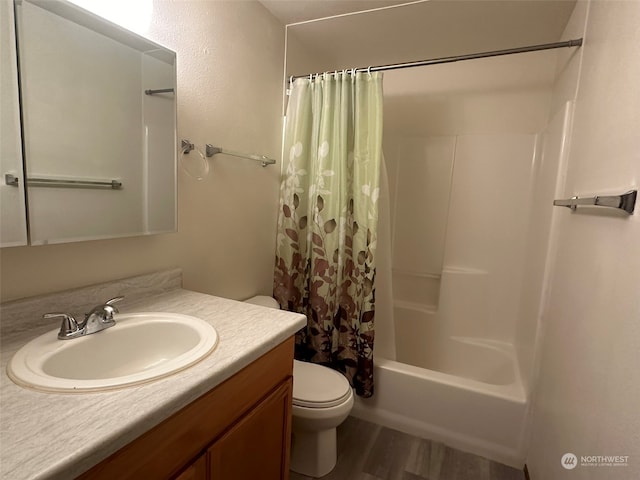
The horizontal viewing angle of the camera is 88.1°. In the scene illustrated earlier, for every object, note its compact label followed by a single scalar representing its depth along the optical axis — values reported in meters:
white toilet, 1.44
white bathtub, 1.65
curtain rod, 1.50
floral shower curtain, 1.80
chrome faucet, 0.89
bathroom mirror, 0.91
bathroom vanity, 0.55
